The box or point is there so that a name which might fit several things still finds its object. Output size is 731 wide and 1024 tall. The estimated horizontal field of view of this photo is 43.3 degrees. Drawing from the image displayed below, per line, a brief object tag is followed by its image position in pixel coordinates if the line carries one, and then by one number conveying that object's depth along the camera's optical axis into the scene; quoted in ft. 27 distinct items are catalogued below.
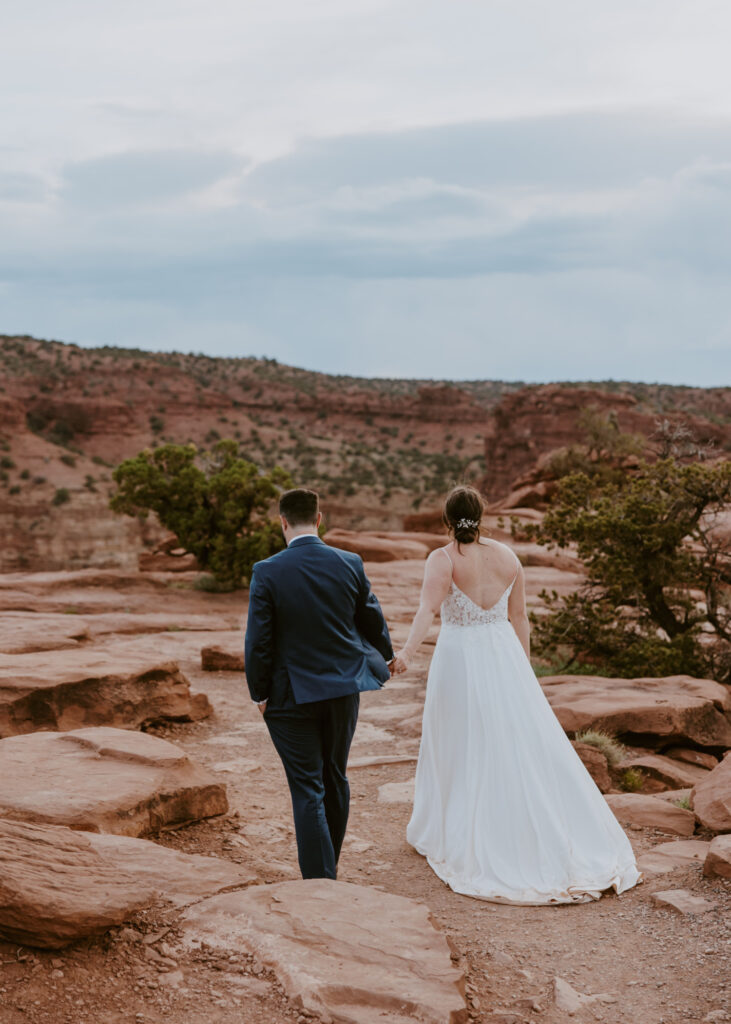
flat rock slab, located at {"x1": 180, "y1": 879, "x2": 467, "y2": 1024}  10.32
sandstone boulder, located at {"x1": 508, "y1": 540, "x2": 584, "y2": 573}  67.67
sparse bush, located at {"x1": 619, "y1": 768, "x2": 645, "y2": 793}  24.26
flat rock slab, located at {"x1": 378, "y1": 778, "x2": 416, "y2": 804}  22.18
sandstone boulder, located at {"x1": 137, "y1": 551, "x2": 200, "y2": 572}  74.64
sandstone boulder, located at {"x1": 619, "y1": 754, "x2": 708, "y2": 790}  25.21
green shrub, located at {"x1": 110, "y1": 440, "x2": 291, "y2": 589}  60.08
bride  15.93
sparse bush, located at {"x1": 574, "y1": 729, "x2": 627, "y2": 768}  24.61
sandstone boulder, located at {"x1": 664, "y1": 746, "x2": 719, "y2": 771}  27.53
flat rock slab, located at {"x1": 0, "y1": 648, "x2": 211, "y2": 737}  24.40
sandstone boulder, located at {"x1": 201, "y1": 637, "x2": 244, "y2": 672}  37.09
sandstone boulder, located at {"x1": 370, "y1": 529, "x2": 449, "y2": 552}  81.41
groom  14.10
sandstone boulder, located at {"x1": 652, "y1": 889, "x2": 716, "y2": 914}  14.46
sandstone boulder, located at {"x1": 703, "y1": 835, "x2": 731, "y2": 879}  15.42
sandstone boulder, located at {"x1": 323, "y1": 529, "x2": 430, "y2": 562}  72.59
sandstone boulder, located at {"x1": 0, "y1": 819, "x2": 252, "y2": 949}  11.35
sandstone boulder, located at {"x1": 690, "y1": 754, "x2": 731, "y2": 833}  17.67
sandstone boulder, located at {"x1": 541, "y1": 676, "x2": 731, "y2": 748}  26.68
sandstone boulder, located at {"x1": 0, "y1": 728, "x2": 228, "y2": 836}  16.06
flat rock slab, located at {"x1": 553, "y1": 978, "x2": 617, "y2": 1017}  11.73
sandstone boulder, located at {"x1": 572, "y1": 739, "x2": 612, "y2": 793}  22.82
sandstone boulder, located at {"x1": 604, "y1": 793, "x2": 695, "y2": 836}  19.85
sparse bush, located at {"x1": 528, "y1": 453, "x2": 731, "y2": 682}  36.37
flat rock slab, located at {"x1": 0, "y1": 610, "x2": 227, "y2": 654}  33.45
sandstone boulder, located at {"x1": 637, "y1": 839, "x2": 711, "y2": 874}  16.56
